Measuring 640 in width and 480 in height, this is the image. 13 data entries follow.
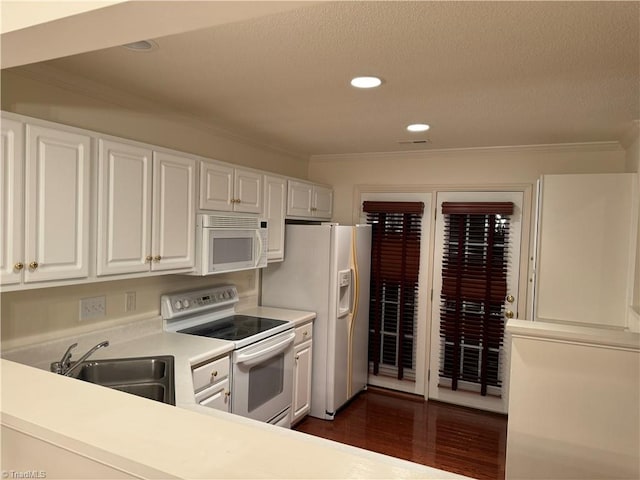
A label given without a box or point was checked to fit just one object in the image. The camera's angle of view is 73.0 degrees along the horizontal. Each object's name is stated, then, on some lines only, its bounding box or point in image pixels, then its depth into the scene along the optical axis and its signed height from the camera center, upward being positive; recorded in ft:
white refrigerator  12.01 -1.90
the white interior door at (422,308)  13.58 -2.46
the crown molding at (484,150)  11.19 +2.36
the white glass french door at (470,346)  12.46 -2.68
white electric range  9.11 -2.62
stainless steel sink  6.93 -2.51
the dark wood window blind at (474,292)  12.60 -1.80
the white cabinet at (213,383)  7.84 -3.04
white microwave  9.04 -0.44
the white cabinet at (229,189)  9.18 +0.81
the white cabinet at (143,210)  7.02 +0.21
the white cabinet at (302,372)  11.30 -3.90
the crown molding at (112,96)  6.88 +2.33
